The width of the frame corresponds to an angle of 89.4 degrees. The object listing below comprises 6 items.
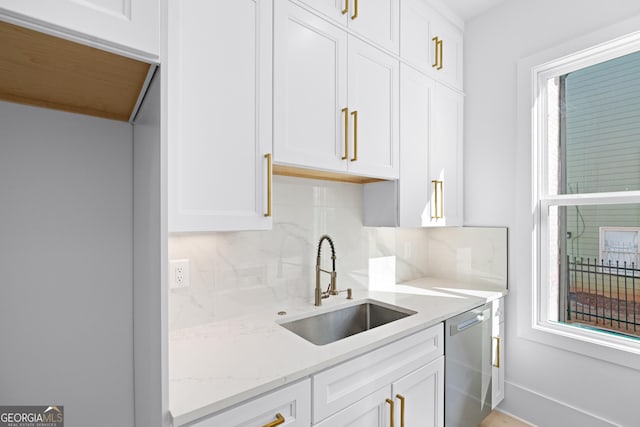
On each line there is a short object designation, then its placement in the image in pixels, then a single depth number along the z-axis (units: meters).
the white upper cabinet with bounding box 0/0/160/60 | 0.67
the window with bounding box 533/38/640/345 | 1.78
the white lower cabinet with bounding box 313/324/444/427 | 1.14
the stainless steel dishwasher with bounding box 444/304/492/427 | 1.68
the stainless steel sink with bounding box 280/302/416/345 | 1.63
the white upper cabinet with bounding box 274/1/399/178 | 1.37
